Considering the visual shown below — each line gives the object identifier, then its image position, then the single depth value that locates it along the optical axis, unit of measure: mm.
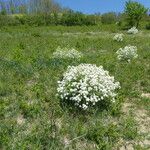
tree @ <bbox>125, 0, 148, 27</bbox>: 19139
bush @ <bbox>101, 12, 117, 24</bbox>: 23813
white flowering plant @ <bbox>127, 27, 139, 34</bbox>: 14536
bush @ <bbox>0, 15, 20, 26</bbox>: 20035
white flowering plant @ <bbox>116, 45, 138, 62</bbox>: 6466
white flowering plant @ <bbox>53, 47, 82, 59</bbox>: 6128
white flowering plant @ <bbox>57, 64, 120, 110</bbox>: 3978
